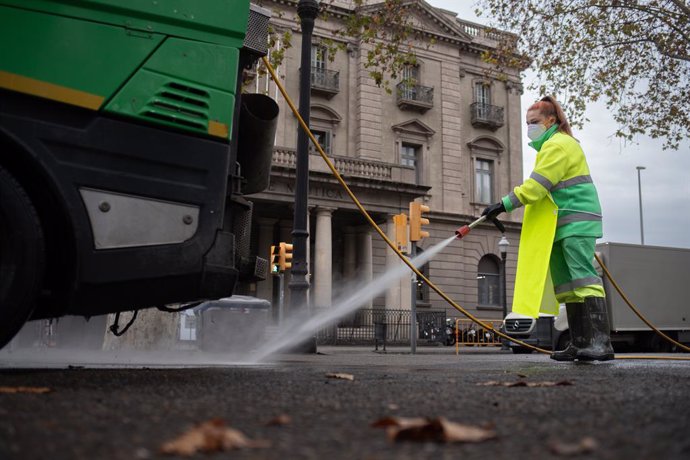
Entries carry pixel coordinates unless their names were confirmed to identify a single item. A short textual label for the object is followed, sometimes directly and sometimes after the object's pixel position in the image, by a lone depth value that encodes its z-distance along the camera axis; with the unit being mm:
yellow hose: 5749
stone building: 26375
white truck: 18089
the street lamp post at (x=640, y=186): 43625
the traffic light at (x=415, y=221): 14703
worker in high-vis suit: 5980
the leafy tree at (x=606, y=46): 15125
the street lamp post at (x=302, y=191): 11211
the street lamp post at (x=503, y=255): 21428
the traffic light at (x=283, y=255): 18188
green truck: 3486
